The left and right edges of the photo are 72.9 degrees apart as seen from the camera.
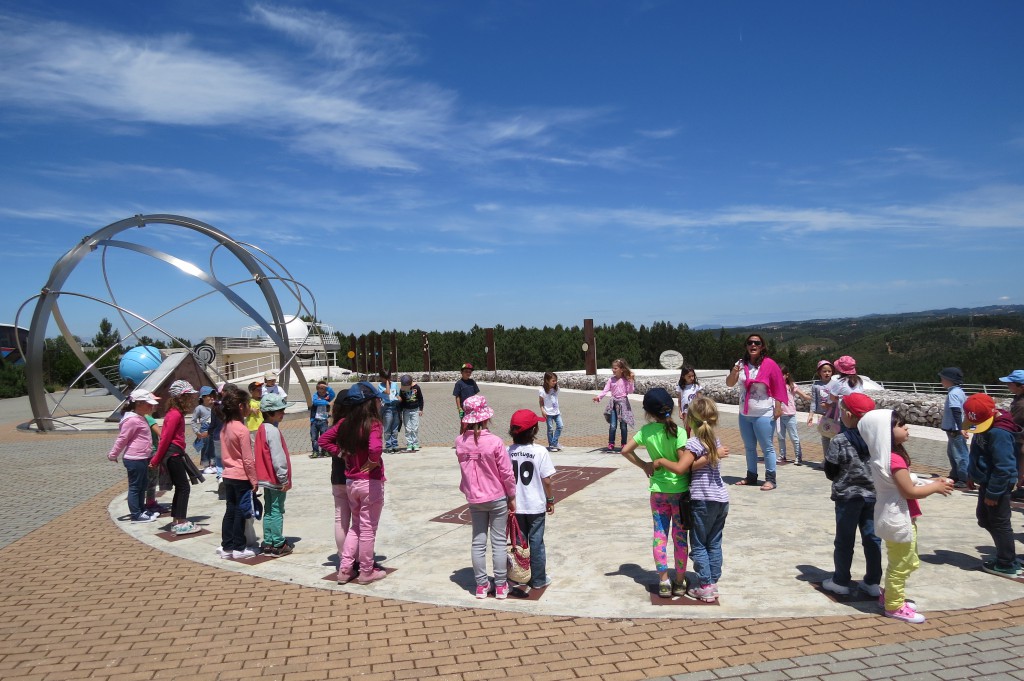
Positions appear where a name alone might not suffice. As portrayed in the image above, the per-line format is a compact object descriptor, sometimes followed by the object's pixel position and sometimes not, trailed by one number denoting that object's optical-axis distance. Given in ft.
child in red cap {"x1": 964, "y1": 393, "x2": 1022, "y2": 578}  16.10
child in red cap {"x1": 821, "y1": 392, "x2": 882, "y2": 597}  15.10
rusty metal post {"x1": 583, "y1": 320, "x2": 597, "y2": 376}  87.97
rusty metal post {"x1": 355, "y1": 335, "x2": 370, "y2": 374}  154.92
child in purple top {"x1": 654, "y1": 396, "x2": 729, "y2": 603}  15.46
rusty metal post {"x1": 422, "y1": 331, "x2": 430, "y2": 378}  127.75
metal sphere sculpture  62.75
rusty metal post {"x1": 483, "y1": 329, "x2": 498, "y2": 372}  109.19
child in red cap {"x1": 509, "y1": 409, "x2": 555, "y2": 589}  16.20
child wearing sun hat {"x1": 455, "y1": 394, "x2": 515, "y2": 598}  16.11
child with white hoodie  13.92
